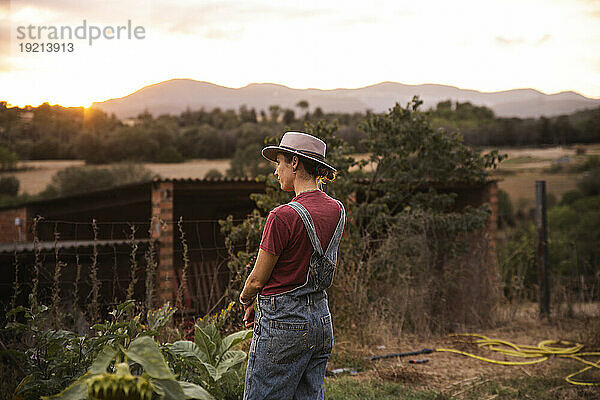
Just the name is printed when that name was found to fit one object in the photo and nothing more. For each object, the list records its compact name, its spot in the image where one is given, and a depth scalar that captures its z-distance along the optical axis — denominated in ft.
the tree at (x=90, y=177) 168.45
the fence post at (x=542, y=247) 26.68
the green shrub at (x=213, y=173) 161.40
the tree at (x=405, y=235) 21.59
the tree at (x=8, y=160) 174.09
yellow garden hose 19.26
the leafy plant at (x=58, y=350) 10.07
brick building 27.37
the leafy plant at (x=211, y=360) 11.35
